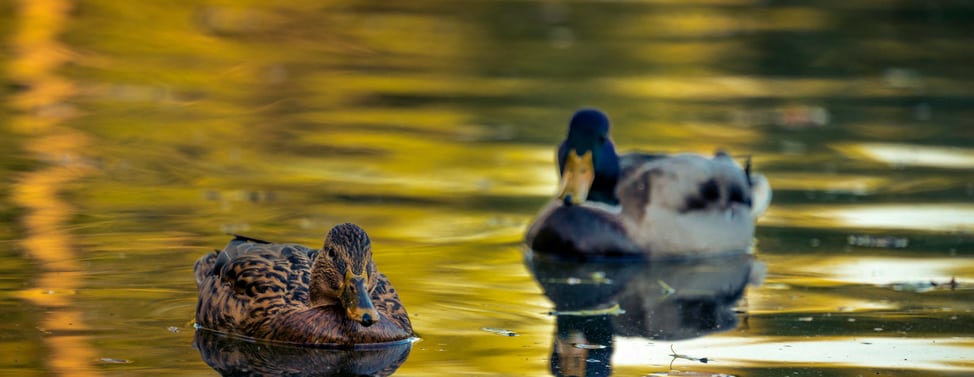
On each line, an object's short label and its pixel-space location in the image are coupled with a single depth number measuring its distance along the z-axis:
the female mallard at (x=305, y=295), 16.25
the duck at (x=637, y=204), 23.06
